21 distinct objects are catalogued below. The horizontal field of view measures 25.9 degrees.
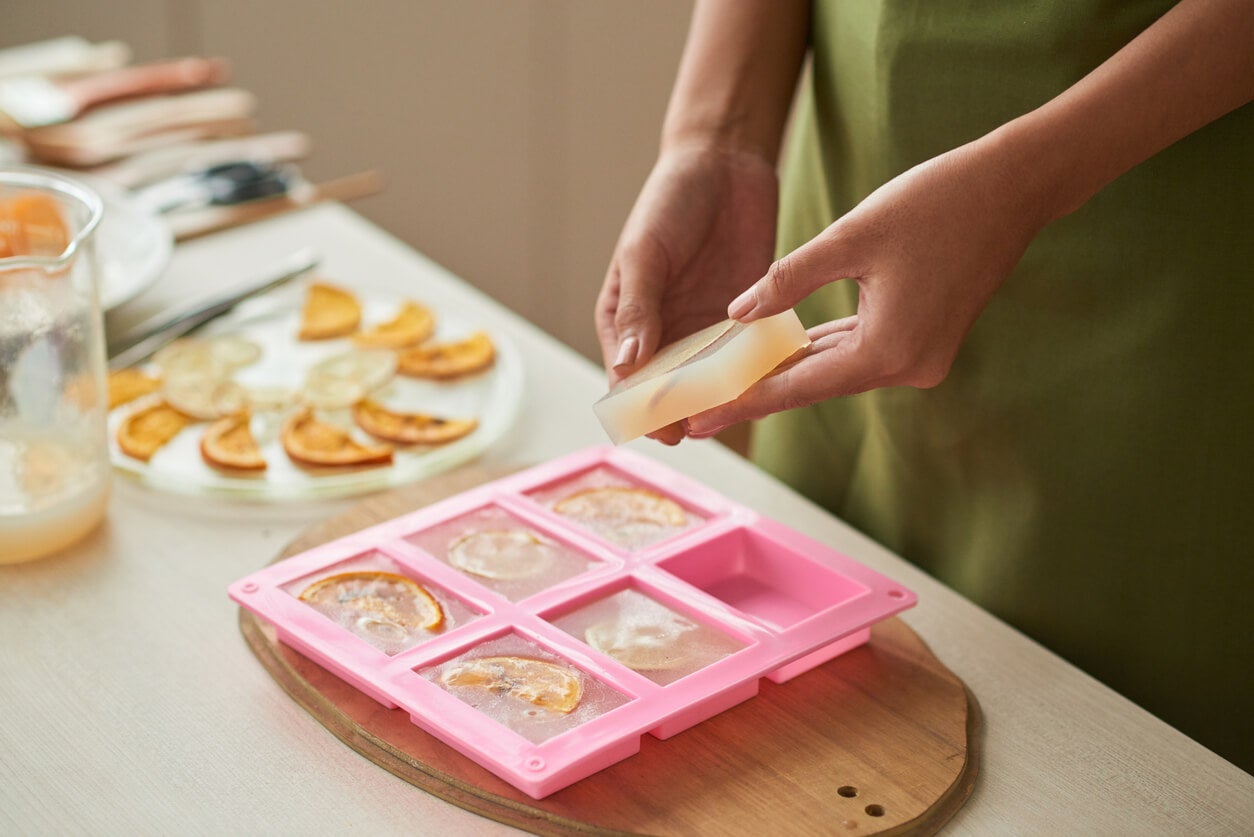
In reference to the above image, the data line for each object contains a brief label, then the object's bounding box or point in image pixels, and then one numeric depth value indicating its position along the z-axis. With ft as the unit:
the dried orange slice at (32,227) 4.05
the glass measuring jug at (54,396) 3.79
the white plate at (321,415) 4.08
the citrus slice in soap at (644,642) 3.56
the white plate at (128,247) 4.65
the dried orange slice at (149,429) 4.14
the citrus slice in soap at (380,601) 3.62
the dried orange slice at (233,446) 4.10
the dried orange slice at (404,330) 4.51
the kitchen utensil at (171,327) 4.46
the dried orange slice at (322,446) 4.13
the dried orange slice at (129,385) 4.30
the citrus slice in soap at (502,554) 3.75
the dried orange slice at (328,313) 4.56
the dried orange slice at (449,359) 4.43
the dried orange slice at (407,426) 4.22
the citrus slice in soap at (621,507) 3.90
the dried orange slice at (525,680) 3.47
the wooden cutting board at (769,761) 3.38
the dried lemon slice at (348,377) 4.29
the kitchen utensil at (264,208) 5.09
